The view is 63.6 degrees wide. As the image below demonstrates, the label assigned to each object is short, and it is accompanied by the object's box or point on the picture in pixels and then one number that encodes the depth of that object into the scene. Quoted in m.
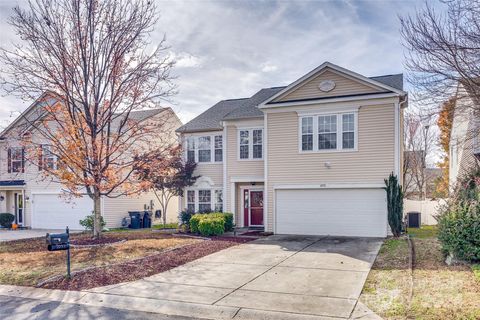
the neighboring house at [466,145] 8.96
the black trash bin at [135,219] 21.77
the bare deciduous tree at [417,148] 31.64
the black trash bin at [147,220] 22.31
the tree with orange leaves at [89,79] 13.58
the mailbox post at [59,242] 8.89
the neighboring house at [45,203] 21.55
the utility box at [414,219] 20.25
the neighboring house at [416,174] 31.05
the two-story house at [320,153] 15.68
